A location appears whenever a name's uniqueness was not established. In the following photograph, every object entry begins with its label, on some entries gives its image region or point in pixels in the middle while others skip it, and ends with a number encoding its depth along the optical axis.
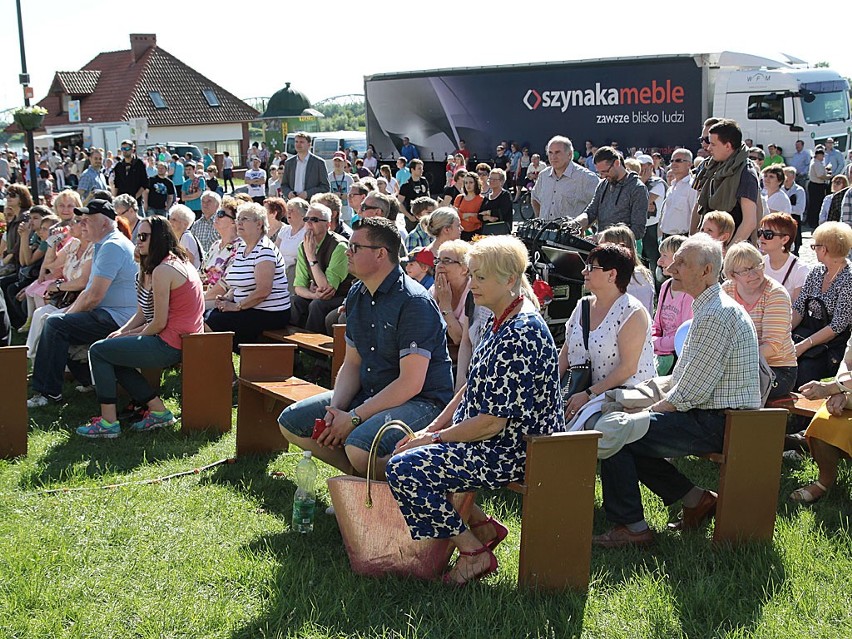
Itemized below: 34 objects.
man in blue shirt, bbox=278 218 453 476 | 4.57
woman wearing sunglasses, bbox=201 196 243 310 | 8.02
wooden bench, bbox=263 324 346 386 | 6.30
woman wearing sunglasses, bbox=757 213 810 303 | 6.26
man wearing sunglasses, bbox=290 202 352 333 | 7.93
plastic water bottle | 4.58
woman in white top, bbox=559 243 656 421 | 4.73
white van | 33.34
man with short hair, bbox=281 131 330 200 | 11.81
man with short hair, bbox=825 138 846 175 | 19.95
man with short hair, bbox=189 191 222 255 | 10.33
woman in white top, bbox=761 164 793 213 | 12.76
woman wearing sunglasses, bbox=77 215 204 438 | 6.32
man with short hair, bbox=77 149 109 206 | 22.89
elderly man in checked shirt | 4.32
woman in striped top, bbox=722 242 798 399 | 5.32
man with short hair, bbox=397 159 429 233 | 15.45
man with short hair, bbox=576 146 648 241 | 8.09
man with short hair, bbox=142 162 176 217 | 17.06
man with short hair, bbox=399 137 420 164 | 27.20
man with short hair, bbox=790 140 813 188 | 20.30
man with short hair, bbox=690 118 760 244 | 6.93
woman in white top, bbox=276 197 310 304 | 8.88
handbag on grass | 3.92
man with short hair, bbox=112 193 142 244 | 9.01
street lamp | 19.45
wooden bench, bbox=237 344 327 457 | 5.81
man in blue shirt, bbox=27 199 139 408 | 6.95
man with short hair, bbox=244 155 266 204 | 15.21
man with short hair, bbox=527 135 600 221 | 9.01
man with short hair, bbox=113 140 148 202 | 17.06
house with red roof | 52.38
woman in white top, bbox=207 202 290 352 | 7.45
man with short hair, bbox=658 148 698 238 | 9.88
